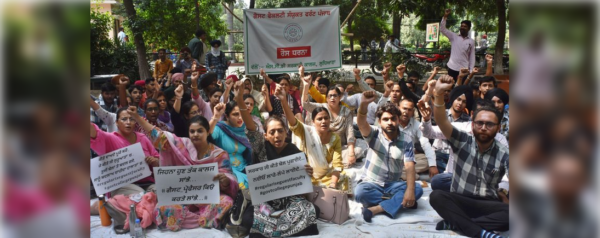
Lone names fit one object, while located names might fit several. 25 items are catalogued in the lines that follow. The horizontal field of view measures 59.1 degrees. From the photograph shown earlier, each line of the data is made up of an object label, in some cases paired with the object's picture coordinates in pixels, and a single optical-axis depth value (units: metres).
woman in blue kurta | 4.41
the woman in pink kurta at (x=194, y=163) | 3.92
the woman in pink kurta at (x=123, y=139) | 3.96
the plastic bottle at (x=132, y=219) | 3.70
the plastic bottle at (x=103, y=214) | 3.92
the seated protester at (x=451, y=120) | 5.27
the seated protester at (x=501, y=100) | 4.93
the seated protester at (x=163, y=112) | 5.46
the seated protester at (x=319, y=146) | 4.36
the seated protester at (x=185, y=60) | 8.98
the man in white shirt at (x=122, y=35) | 18.32
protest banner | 6.78
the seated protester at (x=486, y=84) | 6.04
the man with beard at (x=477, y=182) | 3.56
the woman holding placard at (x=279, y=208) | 3.82
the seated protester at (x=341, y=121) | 5.79
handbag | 4.07
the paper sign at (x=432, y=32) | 13.26
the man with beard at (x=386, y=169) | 4.13
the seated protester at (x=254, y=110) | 4.59
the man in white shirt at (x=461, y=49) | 7.64
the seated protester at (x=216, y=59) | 9.12
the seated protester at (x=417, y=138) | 4.86
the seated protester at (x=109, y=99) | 5.84
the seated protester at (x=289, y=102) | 6.30
